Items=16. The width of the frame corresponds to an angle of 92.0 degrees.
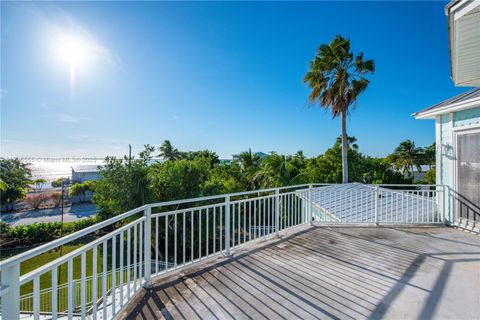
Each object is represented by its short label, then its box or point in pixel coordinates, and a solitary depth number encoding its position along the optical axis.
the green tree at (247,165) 16.77
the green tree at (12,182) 21.81
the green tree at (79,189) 28.88
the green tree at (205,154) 26.64
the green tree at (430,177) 21.27
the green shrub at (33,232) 15.28
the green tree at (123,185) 11.10
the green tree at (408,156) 31.36
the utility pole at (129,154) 11.73
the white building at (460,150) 4.40
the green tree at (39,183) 31.52
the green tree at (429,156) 30.98
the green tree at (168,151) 31.28
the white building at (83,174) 33.29
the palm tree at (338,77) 11.09
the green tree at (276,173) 14.63
